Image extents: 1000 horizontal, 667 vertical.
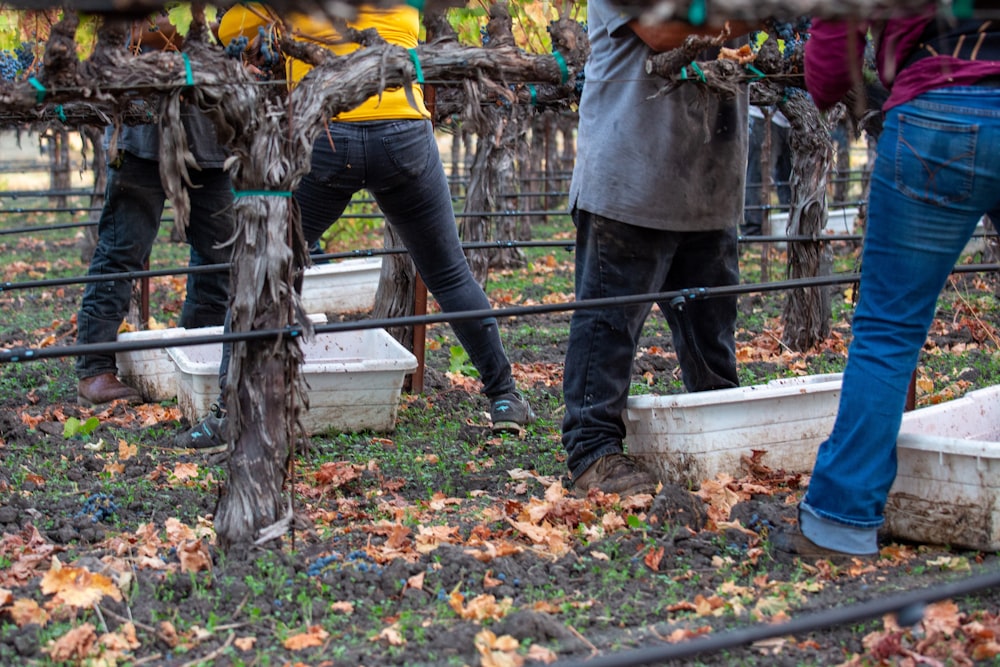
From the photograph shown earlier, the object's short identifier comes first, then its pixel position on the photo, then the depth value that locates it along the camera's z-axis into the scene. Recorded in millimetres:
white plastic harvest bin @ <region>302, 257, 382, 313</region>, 7246
